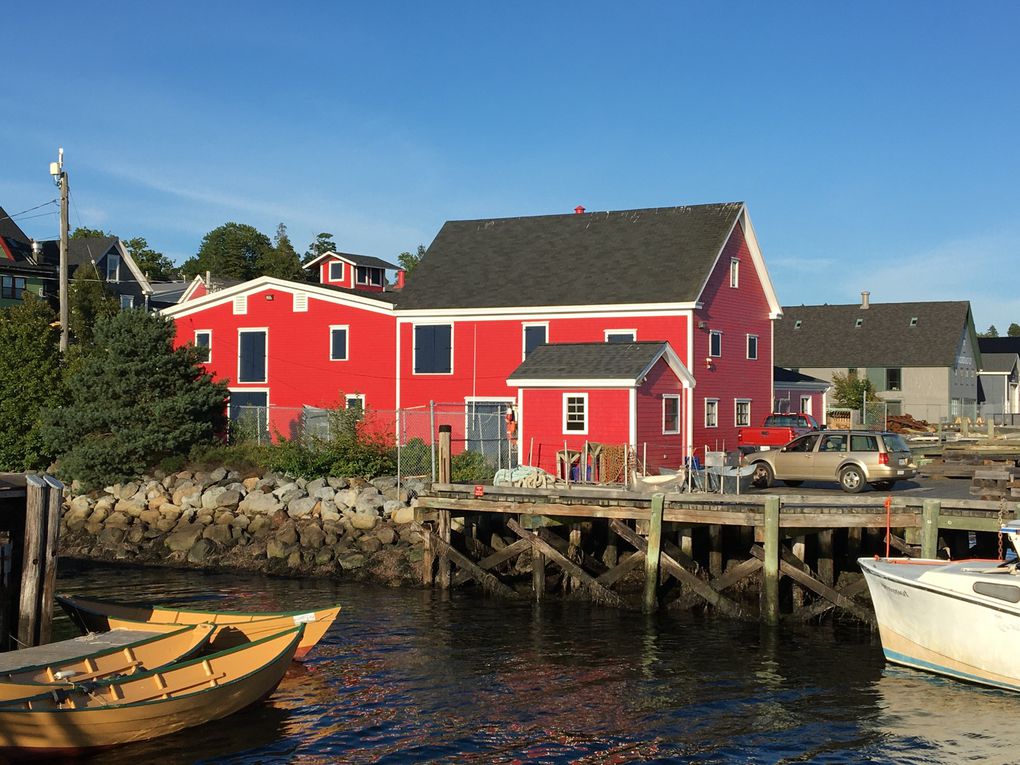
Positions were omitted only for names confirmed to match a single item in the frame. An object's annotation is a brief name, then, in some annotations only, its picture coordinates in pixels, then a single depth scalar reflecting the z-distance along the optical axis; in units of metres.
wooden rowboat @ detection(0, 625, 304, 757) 13.73
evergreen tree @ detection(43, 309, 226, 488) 36.34
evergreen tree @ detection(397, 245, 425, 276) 161.38
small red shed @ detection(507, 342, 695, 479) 33.84
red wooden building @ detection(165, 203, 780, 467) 39.66
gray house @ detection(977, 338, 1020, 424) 85.36
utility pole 37.97
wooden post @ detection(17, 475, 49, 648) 16.66
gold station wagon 28.08
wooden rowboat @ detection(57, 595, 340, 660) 18.36
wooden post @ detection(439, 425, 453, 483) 26.31
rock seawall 28.75
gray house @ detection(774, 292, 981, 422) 73.19
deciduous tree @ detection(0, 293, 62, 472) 38.78
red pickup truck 39.56
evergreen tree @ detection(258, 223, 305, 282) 98.06
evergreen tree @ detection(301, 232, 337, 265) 123.12
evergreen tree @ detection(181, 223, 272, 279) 114.69
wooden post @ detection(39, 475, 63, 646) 16.80
